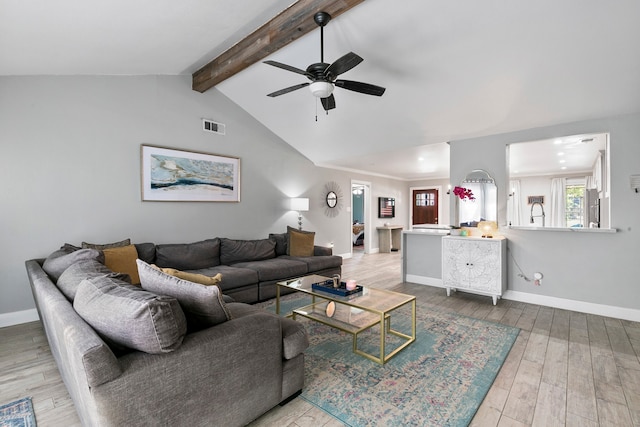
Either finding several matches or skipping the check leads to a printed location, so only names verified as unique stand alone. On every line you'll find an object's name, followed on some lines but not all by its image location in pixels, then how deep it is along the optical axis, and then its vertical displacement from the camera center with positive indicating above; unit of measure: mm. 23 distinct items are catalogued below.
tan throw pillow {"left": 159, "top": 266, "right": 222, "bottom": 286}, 2097 -456
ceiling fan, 2438 +1176
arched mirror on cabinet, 4273 +182
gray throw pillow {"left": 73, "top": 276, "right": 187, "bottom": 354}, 1278 -462
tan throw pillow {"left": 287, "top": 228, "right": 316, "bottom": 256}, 5047 -516
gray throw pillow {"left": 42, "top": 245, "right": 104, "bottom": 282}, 2395 -381
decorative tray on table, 2764 -718
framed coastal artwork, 4109 +552
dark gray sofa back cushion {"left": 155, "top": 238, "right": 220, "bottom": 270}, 3895 -558
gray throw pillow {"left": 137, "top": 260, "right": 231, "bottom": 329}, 1595 -459
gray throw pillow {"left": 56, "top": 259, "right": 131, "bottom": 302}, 1839 -389
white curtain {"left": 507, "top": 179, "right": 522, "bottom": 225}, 7855 +343
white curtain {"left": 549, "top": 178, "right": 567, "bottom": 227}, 6992 +294
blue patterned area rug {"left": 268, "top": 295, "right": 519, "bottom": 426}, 1841 -1191
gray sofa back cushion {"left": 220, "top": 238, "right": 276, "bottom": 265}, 4457 -569
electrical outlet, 3881 -849
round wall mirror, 6905 +321
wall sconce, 3310 +333
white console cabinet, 3863 -693
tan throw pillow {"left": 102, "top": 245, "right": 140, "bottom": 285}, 3326 -520
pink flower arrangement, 4414 +287
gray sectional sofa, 1206 -638
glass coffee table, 2461 -943
